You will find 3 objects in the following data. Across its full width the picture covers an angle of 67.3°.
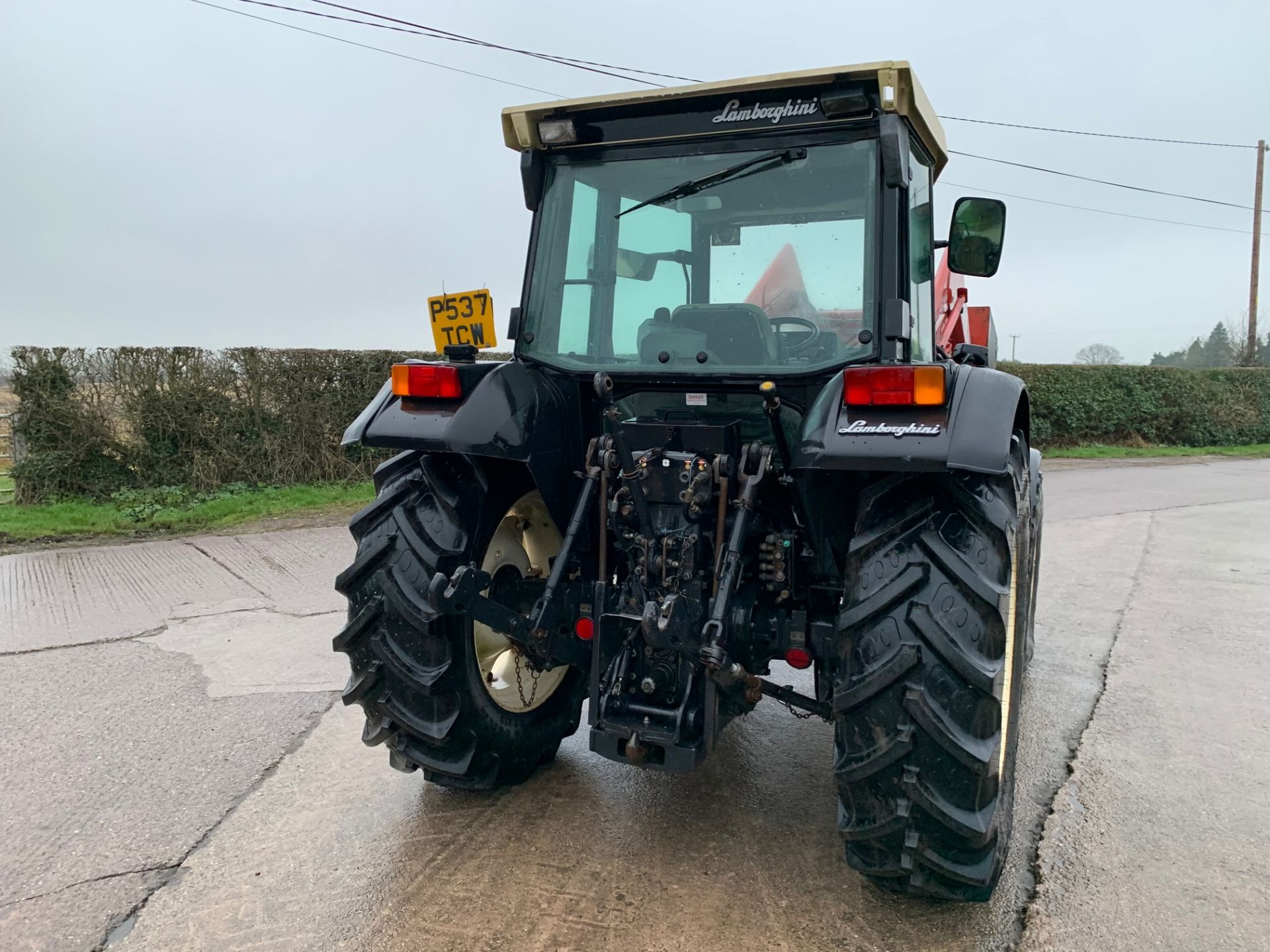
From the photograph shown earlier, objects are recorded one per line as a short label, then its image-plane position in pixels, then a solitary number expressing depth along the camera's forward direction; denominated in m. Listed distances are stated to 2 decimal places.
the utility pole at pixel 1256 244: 26.20
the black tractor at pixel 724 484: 2.48
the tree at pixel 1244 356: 25.33
